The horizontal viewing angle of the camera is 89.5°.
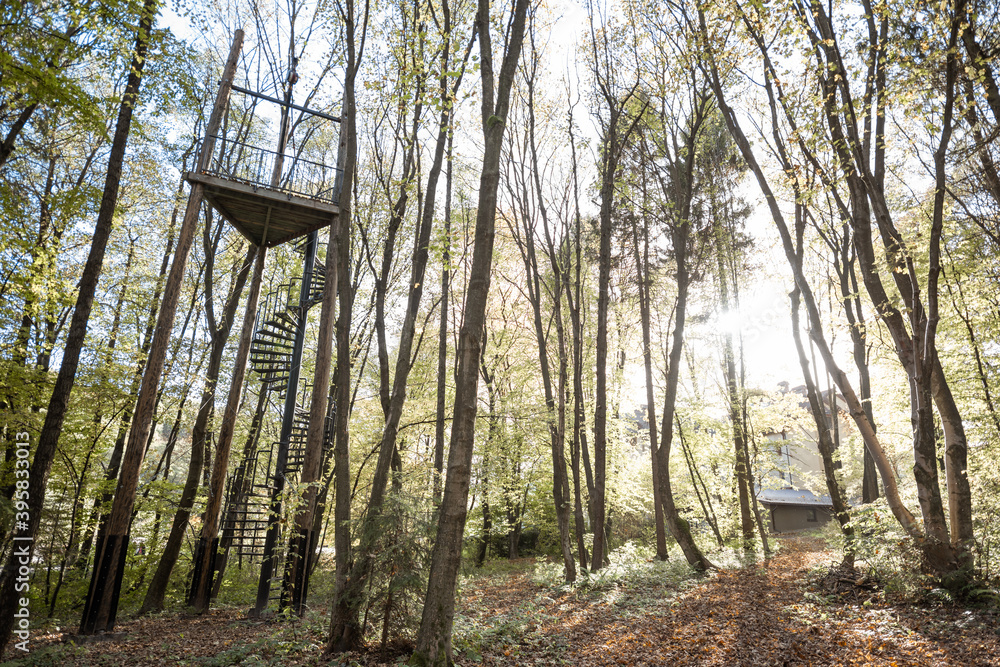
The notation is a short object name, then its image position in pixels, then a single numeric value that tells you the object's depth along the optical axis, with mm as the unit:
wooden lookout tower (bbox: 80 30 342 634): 7043
